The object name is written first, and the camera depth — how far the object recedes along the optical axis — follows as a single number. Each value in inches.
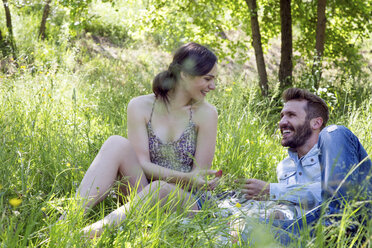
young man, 92.9
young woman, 125.3
